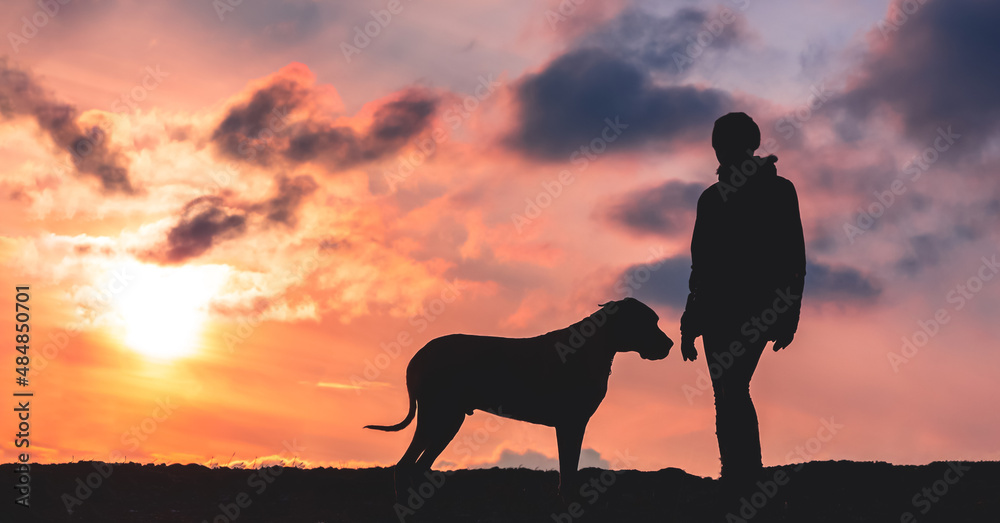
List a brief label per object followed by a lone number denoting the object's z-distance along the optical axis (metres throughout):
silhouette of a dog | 9.64
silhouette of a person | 6.99
